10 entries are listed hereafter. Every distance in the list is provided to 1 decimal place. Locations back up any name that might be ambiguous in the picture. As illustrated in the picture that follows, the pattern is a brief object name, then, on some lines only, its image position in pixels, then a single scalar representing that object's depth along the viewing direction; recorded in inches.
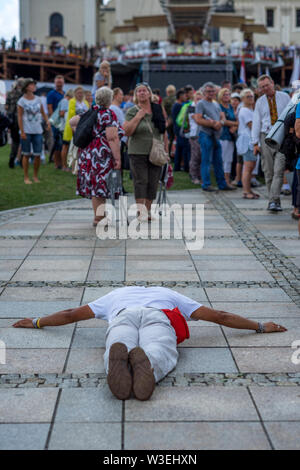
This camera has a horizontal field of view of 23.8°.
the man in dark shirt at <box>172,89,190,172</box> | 608.7
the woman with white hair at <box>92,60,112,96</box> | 487.1
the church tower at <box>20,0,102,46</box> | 2288.4
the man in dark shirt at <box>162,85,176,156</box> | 662.0
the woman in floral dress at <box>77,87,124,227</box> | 335.0
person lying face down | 138.4
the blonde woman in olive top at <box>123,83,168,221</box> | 350.6
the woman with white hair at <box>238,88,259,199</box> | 445.4
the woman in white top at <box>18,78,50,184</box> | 482.9
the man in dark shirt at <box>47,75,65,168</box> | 637.9
